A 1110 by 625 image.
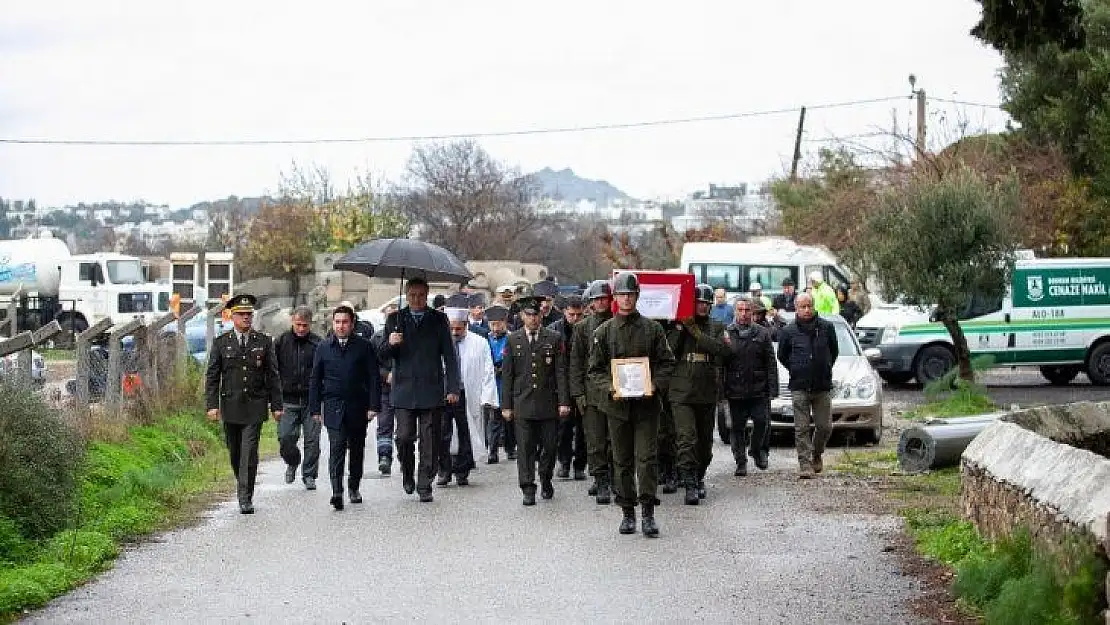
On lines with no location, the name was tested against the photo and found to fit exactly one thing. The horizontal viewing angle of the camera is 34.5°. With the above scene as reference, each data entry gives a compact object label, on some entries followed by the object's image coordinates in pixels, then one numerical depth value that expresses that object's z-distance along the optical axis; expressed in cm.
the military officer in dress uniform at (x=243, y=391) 1501
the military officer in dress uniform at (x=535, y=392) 1581
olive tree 2542
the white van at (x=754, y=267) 3531
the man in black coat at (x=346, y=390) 1556
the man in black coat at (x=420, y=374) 1591
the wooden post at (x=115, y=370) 1898
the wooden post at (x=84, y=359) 1752
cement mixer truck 5222
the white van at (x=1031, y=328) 2964
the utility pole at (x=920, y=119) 4132
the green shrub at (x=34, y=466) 1238
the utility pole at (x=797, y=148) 5309
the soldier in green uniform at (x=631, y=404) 1312
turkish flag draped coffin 1448
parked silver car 2084
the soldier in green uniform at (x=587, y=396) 1446
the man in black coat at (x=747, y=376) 1772
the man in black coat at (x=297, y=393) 1716
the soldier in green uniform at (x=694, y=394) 1534
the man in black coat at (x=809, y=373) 1719
